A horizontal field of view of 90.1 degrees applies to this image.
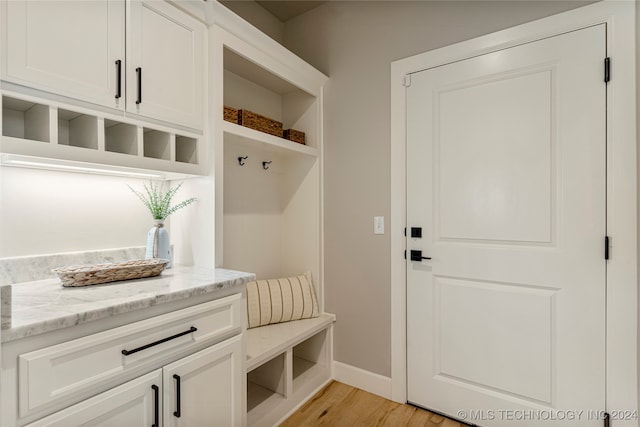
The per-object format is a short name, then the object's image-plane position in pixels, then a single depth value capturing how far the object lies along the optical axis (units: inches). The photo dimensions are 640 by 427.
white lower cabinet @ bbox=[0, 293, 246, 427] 32.0
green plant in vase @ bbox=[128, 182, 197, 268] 60.6
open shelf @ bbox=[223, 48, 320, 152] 80.0
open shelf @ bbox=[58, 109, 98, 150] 48.9
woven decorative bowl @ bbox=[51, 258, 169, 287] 45.9
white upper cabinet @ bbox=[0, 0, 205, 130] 40.9
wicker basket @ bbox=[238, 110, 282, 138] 72.5
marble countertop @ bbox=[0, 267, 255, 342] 31.6
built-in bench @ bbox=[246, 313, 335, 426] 69.5
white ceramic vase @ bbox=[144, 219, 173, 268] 60.4
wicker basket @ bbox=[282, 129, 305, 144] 87.7
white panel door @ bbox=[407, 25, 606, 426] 59.3
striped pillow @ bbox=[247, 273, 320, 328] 82.0
